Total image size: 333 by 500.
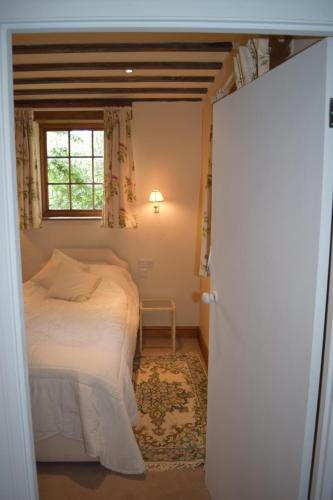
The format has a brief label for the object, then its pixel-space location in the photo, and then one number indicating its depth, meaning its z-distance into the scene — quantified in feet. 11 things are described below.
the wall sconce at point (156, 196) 12.03
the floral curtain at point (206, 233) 8.07
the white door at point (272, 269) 3.31
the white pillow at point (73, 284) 10.42
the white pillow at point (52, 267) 11.24
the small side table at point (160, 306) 11.79
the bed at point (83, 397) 6.45
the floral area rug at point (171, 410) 7.27
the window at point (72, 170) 12.59
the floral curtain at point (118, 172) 11.89
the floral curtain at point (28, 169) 11.90
